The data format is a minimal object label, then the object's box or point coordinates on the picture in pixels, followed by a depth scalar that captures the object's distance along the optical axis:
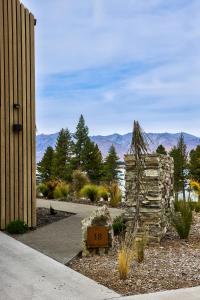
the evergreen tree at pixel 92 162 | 33.50
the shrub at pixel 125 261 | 4.49
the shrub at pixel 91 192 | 11.89
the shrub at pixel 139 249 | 5.12
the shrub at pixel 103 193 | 12.05
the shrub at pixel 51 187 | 13.05
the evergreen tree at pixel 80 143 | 33.78
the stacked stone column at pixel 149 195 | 6.43
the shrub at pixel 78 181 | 14.60
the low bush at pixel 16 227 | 6.65
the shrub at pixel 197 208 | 9.61
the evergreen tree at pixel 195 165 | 31.09
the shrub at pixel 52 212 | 8.82
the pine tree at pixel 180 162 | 32.53
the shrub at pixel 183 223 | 6.54
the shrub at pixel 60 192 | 12.95
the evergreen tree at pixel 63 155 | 33.98
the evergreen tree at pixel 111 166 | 35.15
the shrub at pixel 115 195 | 10.91
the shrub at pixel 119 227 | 6.78
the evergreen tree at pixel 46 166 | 35.72
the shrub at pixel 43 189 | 13.34
